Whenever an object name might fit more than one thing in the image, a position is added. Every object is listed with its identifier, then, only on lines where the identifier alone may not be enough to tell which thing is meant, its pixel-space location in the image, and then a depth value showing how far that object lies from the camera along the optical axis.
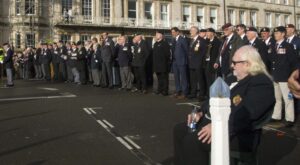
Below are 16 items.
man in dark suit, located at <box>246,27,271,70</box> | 7.87
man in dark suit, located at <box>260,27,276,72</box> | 7.90
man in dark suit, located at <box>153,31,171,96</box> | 11.27
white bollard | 2.89
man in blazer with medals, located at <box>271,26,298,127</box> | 7.17
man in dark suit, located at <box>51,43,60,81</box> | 17.70
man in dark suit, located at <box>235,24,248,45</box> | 8.22
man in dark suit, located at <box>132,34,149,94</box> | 12.05
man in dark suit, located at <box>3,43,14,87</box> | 15.20
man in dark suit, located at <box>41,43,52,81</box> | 18.52
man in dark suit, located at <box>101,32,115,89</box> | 13.66
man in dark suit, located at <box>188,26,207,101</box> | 10.14
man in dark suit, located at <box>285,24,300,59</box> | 7.92
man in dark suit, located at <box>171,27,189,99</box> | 10.70
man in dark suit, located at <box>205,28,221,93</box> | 9.85
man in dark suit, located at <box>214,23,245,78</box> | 8.40
